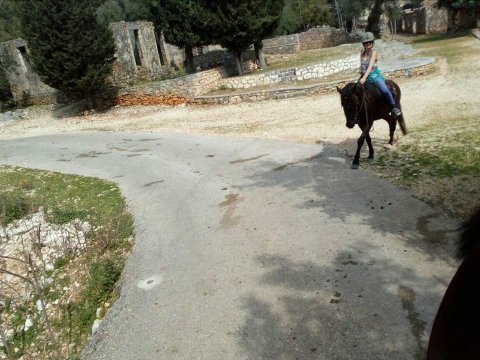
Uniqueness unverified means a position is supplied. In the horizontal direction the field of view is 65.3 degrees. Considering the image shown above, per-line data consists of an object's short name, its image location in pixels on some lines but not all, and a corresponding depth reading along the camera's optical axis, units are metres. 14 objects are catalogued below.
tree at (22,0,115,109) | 19.02
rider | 8.27
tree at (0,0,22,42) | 36.28
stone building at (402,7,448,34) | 33.12
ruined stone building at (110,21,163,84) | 24.16
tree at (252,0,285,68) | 20.87
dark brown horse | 7.83
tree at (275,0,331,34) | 38.72
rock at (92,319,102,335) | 4.91
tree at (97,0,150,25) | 34.75
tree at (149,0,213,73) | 20.70
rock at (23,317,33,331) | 5.73
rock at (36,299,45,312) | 6.03
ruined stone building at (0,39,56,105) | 26.86
